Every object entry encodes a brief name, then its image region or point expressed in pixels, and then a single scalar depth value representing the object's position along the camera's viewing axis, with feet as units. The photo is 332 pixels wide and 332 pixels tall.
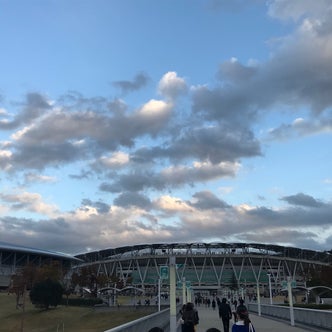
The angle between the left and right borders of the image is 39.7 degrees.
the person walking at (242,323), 24.86
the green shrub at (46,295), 228.22
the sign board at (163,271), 60.39
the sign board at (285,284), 109.65
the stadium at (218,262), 506.48
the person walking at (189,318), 38.57
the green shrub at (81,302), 259.39
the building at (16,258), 495.00
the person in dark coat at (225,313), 69.21
